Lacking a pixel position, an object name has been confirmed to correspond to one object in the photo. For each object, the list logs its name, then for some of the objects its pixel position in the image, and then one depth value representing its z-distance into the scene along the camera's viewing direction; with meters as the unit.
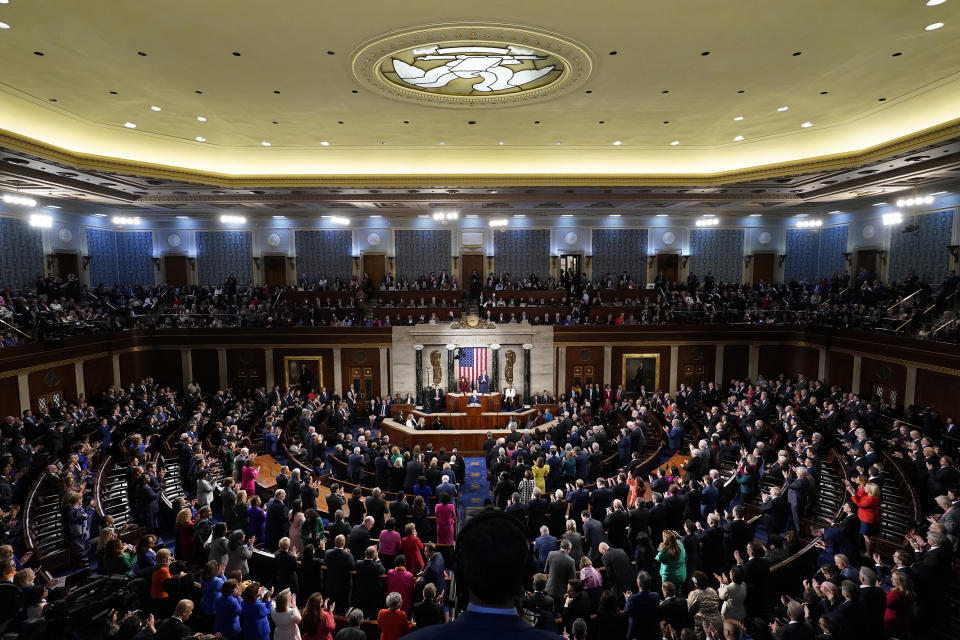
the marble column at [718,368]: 22.84
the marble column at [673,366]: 22.73
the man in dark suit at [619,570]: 6.59
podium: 19.70
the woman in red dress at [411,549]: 7.54
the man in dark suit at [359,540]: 7.46
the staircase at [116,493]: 10.99
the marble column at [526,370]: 22.34
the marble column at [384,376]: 22.50
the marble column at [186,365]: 22.11
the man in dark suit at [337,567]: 6.79
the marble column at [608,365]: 22.53
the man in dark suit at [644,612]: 5.60
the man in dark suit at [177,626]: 4.79
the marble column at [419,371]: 22.31
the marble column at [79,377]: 18.13
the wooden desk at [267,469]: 13.84
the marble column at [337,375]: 22.50
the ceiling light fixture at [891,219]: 20.26
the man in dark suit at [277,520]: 8.66
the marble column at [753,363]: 22.72
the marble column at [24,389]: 15.78
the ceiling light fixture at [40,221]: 20.91
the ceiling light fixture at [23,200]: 16.05
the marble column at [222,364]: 22.27
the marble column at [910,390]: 16.64
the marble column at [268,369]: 22.39
